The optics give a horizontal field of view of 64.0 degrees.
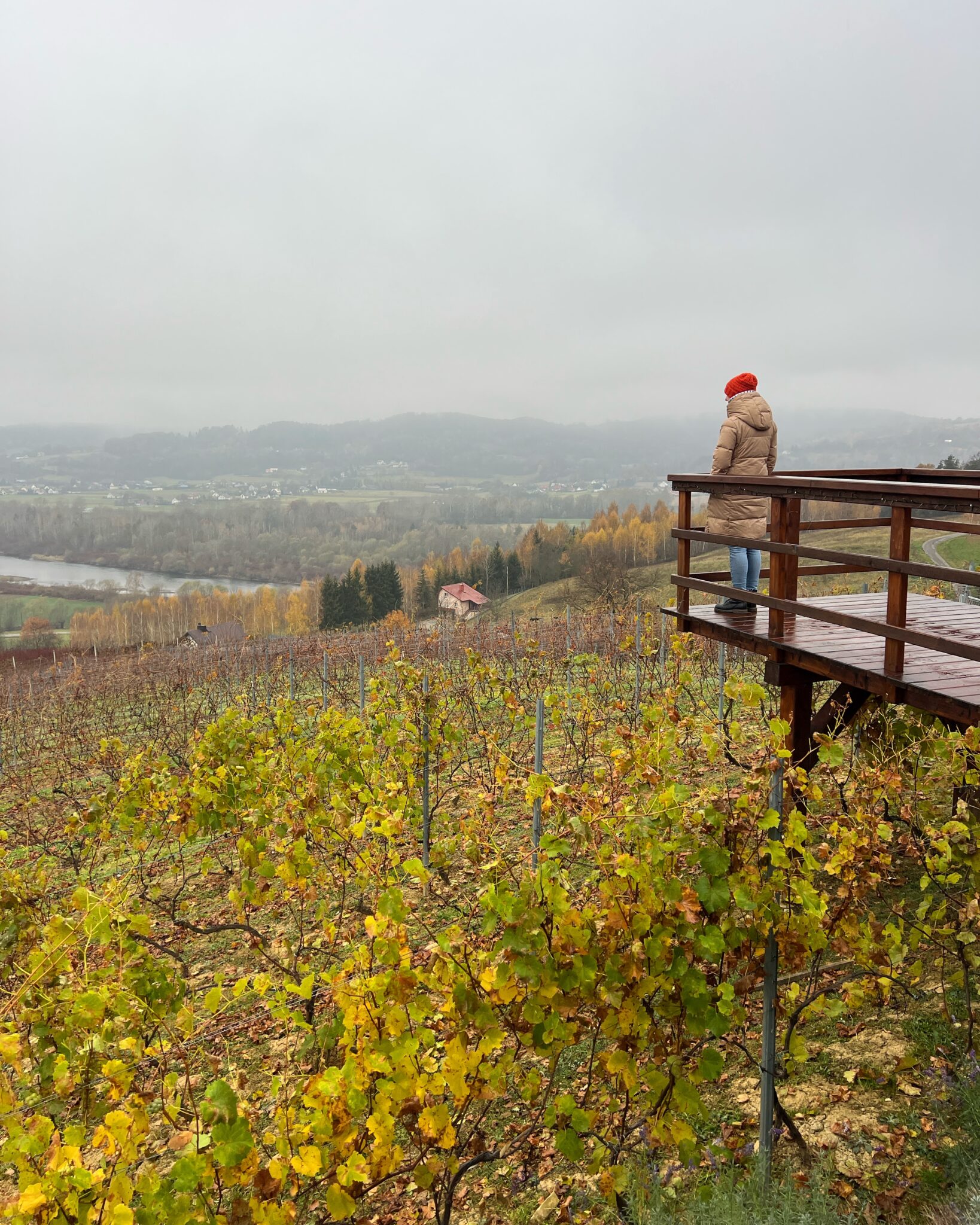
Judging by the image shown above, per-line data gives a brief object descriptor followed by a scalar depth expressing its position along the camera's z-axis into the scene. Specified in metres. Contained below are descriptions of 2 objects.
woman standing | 5.68
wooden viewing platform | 3.84
